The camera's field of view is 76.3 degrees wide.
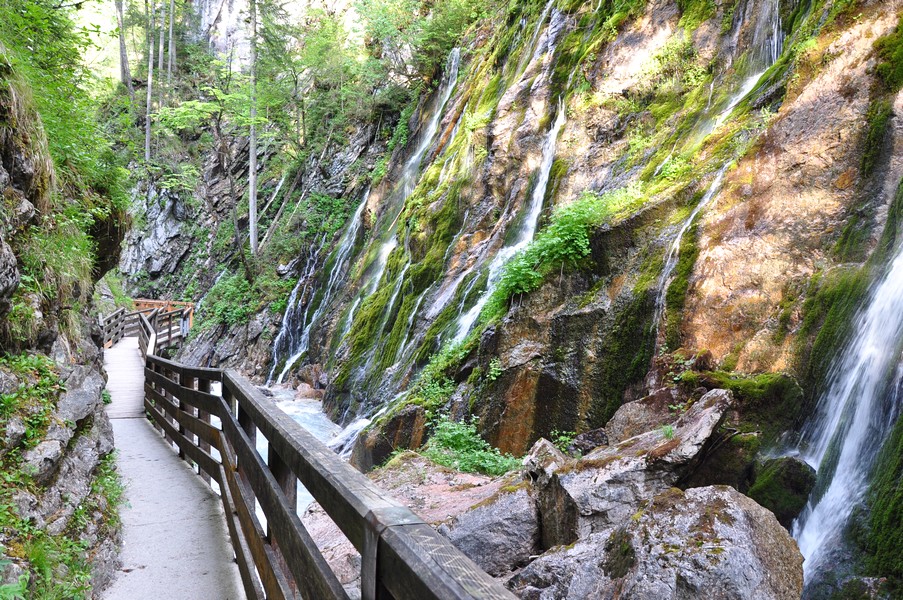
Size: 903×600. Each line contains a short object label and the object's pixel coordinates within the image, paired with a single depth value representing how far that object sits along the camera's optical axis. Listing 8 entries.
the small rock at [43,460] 3.62
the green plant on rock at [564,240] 7.54
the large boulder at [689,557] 2.83
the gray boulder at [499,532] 4.30
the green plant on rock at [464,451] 6.82
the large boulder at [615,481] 4.13
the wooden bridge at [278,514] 1.20
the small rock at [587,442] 6.01
